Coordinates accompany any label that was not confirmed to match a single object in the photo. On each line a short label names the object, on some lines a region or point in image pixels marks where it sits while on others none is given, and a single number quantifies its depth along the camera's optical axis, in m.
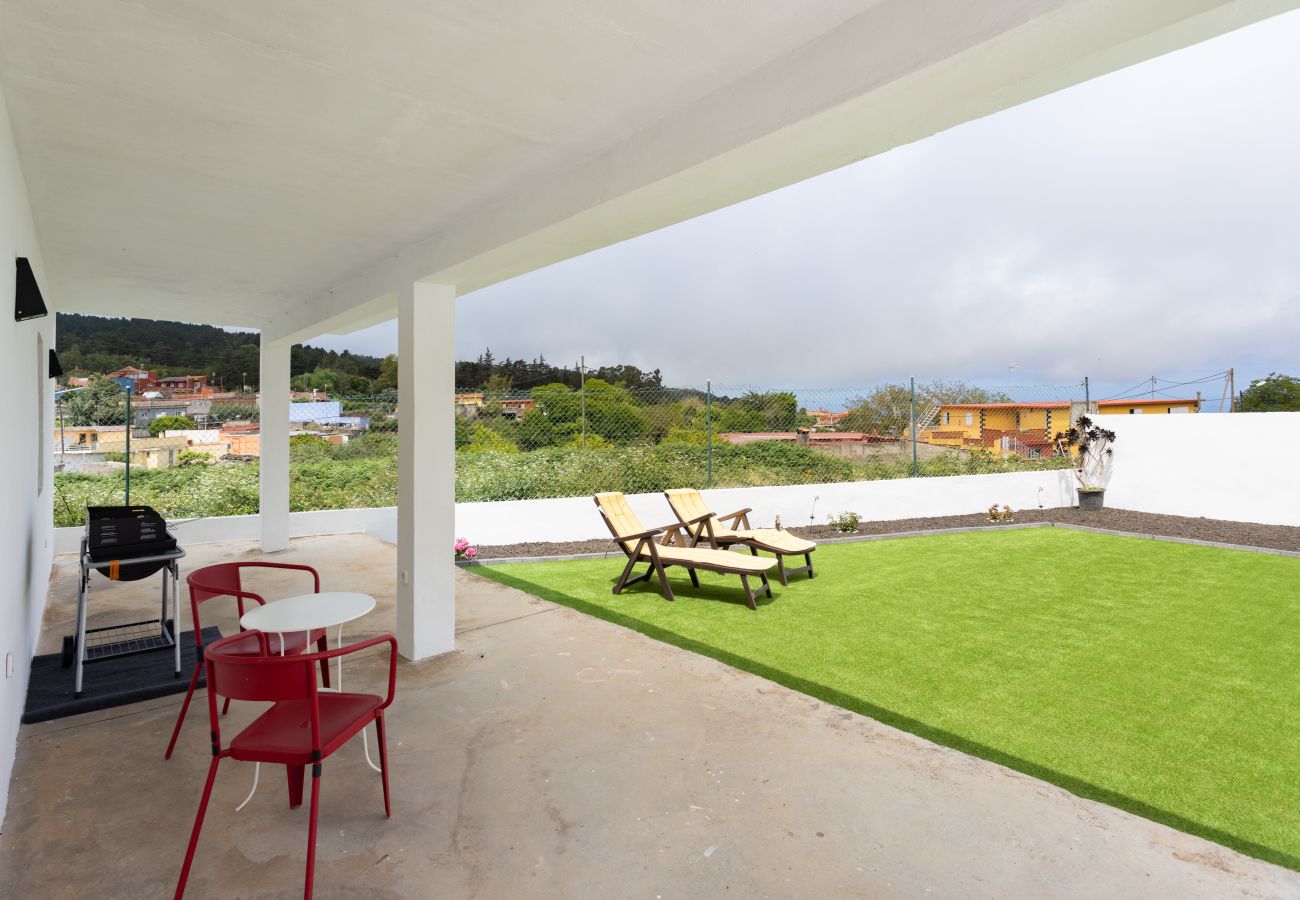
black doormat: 3.53
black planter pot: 10.81
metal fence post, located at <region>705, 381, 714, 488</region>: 9.74
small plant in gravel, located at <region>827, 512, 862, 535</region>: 9.09
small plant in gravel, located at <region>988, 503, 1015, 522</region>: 9.87
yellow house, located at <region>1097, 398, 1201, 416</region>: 18.06
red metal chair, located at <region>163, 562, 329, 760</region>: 3.11
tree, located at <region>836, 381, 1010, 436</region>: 11.12
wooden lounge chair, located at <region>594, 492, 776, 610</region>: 5.68
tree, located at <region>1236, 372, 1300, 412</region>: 11.96
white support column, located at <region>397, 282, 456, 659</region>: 4.33
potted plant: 10.84
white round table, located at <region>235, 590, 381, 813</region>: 2.65
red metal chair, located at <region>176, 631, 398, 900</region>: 2.03
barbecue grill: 3.89
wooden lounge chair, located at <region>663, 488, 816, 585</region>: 6.39
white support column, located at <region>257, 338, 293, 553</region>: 7.93
